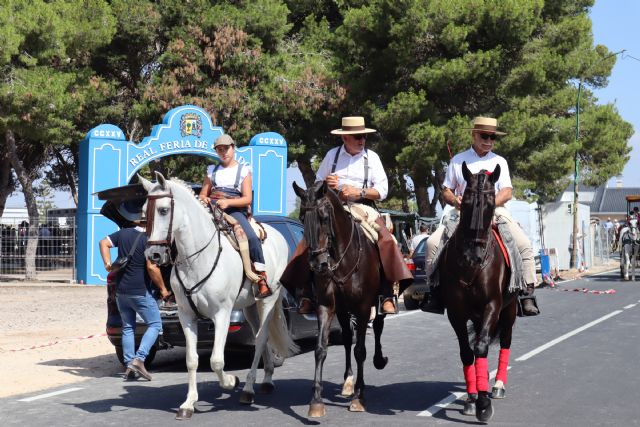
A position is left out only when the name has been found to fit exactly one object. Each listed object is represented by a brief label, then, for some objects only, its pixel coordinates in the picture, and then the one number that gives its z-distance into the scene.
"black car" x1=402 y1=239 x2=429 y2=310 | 19.34
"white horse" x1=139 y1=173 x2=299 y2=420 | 8.48
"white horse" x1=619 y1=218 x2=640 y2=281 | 31.97
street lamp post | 39.88
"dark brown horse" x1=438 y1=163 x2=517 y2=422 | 8.01
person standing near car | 10.78
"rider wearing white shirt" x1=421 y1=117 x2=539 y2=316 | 8.90
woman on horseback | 9.52
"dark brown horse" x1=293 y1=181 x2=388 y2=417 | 8.16
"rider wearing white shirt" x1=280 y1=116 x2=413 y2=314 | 8.99
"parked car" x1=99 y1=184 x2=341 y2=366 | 11.06
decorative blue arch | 26.44
